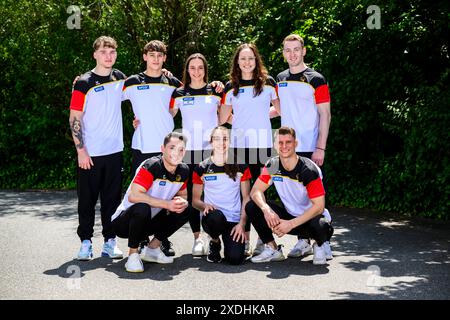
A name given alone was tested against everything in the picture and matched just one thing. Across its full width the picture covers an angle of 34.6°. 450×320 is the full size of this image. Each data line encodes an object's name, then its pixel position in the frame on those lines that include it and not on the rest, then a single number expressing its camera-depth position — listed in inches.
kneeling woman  284.0
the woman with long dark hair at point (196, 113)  297.6
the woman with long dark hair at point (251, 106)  294.5
